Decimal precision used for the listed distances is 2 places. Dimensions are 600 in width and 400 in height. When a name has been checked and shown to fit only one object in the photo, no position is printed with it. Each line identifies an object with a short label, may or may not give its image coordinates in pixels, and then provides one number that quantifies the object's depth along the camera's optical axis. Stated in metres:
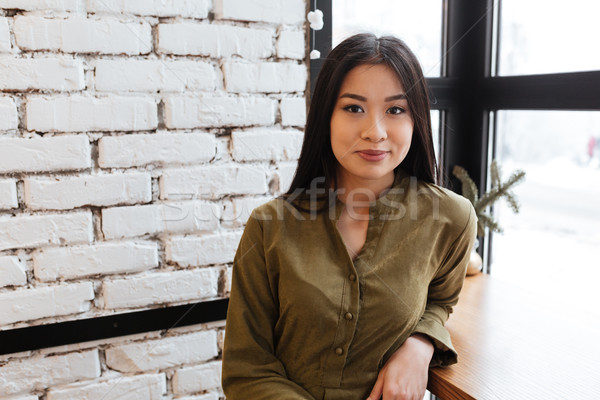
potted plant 1.45
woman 0.96
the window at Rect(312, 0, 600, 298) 1.36
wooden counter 0.94
